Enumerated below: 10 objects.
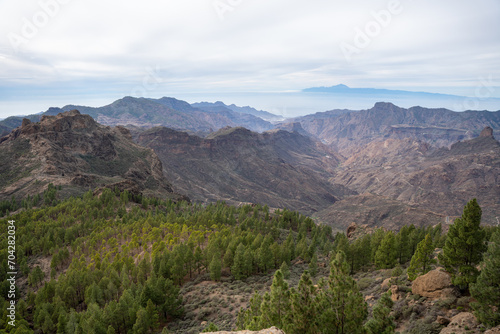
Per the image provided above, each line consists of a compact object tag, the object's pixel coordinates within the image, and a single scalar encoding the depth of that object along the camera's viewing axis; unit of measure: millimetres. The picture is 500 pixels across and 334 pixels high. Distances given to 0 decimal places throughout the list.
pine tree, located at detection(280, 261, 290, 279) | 57638
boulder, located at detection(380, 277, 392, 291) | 39156
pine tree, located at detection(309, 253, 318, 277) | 60962
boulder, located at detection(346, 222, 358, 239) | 109931
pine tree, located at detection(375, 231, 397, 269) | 59125
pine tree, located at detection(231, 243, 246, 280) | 60156
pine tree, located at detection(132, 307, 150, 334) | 41594
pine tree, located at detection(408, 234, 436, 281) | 39500
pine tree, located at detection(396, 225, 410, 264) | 61812
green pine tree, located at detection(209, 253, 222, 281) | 58438
